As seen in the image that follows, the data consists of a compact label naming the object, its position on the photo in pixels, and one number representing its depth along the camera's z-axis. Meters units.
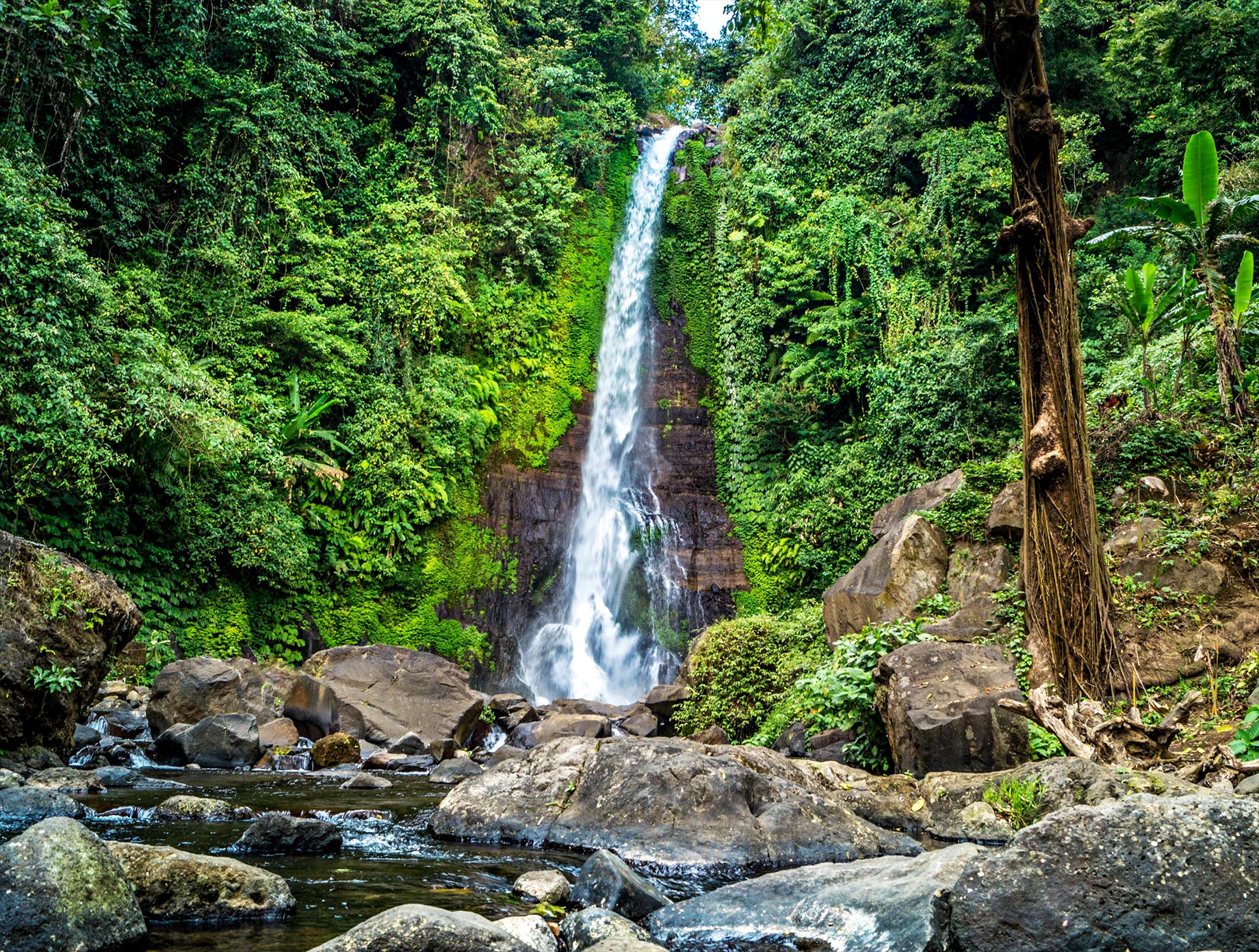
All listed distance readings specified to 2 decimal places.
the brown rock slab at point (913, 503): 12.15
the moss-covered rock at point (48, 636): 7.59
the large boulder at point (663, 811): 5.29
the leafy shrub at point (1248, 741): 5.63
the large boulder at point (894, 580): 10.96
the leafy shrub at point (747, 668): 11.27
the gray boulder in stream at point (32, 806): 5.53
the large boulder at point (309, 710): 11.09
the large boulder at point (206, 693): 10.17
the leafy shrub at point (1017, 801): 5.68
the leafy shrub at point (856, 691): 8.49
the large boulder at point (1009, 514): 10.38
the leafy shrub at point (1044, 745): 7.20
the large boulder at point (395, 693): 11.30
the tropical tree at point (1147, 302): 11.09
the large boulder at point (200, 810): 6.08
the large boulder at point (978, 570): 10.34
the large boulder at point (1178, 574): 8.43
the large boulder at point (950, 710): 7.06
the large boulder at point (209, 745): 9.18
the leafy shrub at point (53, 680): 7.64
